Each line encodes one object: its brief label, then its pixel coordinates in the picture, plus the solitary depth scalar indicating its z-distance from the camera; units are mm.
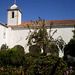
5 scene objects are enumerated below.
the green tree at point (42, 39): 11805
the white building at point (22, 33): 16453
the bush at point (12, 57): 5468
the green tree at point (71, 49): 9702
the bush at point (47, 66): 4618
